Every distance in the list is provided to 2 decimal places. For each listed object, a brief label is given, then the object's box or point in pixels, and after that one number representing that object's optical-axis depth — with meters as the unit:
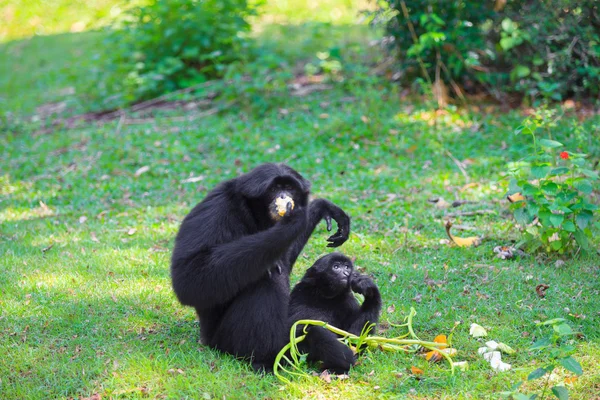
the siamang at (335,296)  10.74
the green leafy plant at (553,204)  12.40
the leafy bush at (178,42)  26.42
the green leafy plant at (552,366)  7.80
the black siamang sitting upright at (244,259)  9.48
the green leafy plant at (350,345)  9.68
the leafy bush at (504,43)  21.08
